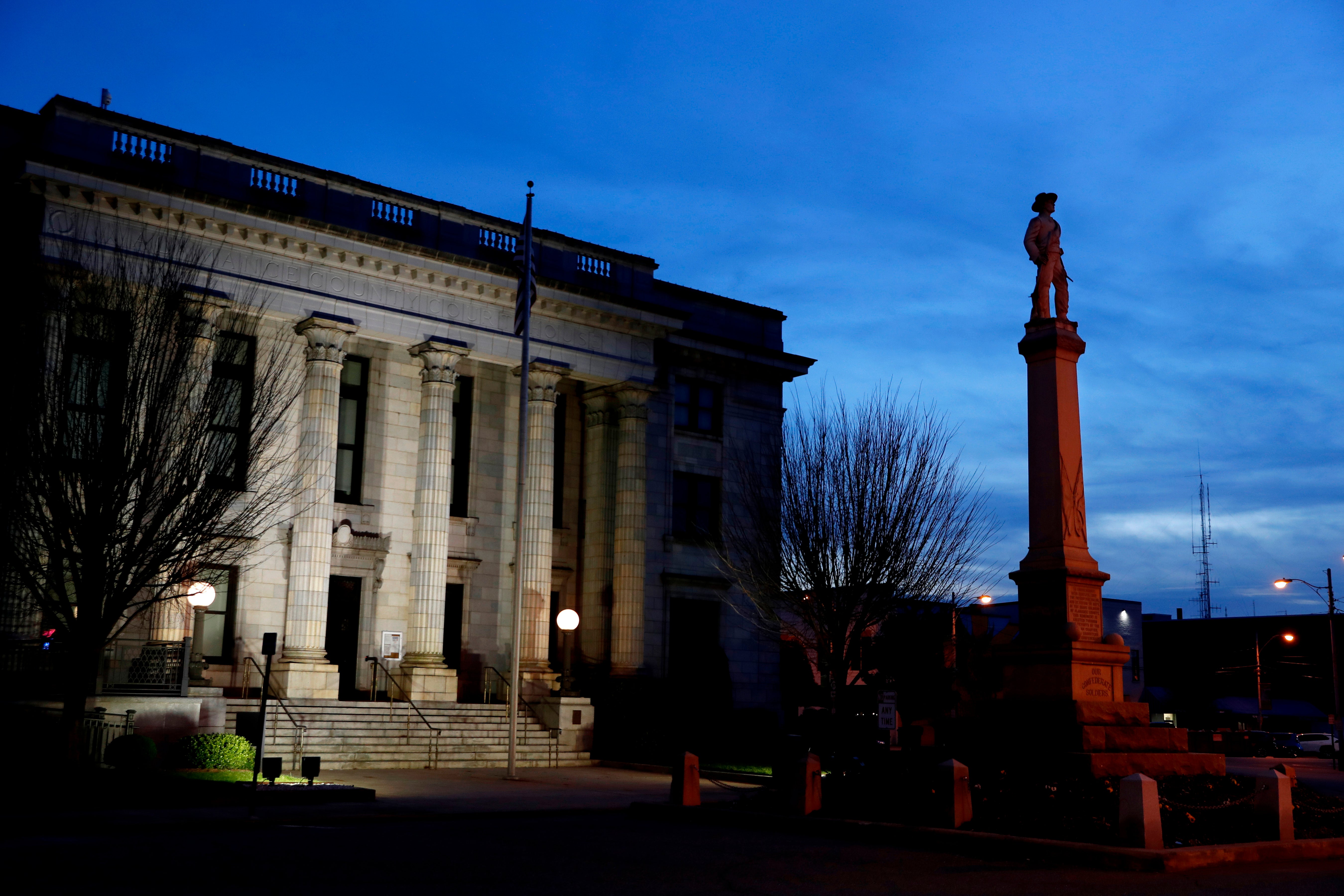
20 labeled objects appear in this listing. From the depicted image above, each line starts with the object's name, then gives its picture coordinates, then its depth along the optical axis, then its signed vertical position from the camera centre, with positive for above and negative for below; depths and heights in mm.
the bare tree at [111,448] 21250 +3382
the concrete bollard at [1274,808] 14844 -1915
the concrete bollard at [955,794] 15383 -1899
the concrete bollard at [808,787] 17453 -2090
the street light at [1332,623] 48719 +1375
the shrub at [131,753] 22875 -2366
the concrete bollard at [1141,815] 13469 -1856
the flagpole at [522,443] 28641 +4762
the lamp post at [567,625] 34812 +431
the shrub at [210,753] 24922 -2539
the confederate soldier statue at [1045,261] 18969 +6246
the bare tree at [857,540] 32125 +2925
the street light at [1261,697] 66688 -2524
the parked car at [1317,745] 59375 -4553
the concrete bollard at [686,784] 19250 -2294
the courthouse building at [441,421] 30812 +6865
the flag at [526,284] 29156 +8760
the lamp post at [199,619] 27266 +334
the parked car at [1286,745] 56281 -4364
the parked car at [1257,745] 50875 -3921
